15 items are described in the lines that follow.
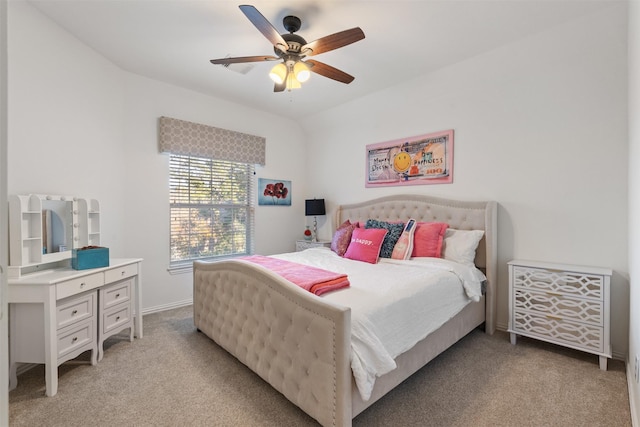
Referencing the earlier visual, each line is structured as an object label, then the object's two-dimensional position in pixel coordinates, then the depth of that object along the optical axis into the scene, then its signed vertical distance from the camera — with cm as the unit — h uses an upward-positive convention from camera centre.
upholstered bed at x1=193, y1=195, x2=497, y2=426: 144 -80
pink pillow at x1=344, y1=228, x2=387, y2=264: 297 -38
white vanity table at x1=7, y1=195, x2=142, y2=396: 191 -60
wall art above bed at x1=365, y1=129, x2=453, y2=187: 330 +62
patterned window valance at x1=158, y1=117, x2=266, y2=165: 345 +89
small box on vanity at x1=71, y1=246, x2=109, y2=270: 226 -40
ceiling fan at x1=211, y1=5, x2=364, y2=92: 196 +118
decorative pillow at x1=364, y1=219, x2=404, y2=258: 305 -28
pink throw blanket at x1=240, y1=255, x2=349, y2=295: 186 -49
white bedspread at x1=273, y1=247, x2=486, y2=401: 151 -61
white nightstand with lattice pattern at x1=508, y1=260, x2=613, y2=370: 217 -78
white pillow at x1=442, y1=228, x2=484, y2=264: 280 -36
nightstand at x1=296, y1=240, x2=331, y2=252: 423 -53
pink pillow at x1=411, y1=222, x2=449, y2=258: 293 -31
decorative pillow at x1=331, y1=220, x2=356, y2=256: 335 -36
